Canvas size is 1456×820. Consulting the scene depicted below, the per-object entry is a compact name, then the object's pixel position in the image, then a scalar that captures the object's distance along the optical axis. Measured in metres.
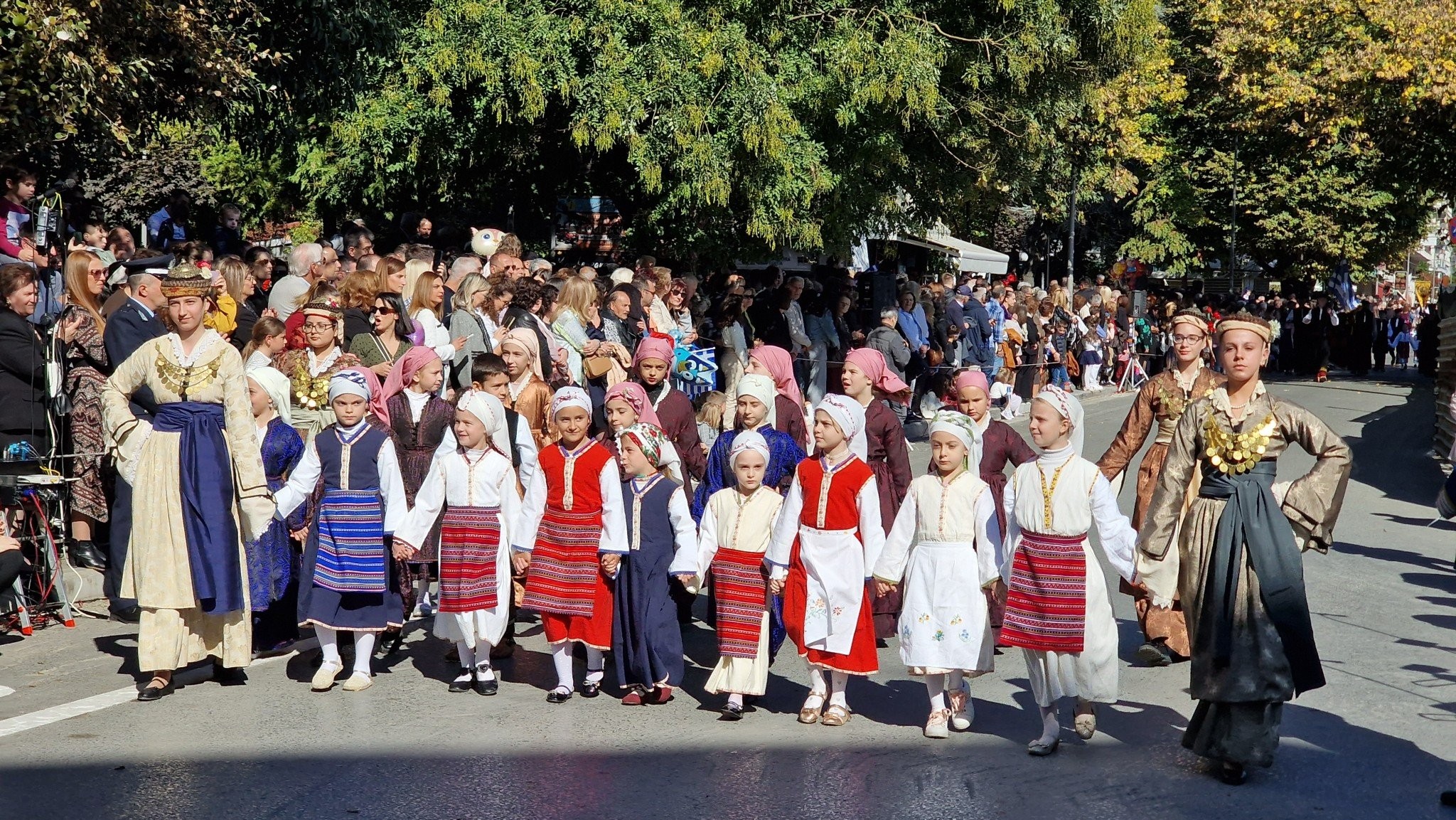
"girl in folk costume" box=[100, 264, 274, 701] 7.40
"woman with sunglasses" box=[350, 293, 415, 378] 9.95
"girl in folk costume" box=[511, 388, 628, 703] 7.58
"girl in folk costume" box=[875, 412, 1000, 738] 6.85
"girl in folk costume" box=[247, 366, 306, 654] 8.15
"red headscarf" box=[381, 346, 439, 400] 8.66
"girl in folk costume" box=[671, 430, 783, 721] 7.23
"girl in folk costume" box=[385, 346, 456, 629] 8.60
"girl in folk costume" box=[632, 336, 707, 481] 9.46
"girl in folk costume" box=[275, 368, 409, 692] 7.77
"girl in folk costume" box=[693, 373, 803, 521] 8.02
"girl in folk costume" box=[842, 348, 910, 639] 8.82
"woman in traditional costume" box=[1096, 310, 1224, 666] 8.38
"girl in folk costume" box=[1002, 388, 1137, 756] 6.68
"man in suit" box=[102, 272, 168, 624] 8.18
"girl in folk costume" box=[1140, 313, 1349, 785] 6.19
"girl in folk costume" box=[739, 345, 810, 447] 9.69
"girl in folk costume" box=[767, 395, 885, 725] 7.12
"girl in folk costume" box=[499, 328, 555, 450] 9.21
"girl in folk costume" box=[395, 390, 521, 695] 7.67
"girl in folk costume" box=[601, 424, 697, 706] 7.51
